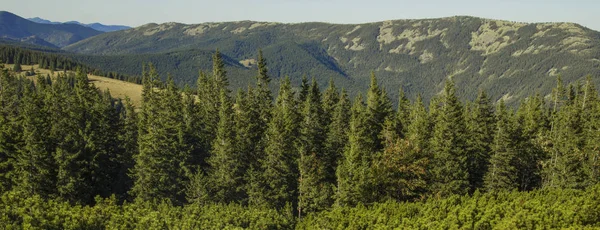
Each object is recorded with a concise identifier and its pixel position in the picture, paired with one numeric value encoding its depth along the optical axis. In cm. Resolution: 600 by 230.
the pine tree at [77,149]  4778
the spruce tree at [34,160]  4638
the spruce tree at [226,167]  5003
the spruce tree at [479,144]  5322
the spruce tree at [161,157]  4894
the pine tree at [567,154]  4919
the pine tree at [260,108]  5353
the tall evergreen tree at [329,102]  6212
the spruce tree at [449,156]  4778
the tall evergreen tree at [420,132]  5025
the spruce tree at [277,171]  4903
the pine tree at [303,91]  6781
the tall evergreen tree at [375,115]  5488
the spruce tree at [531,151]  5459
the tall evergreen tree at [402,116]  5900
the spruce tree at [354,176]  4400
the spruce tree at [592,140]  4841
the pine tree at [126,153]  5677
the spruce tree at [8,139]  4828
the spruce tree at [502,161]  4884
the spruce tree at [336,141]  5353
